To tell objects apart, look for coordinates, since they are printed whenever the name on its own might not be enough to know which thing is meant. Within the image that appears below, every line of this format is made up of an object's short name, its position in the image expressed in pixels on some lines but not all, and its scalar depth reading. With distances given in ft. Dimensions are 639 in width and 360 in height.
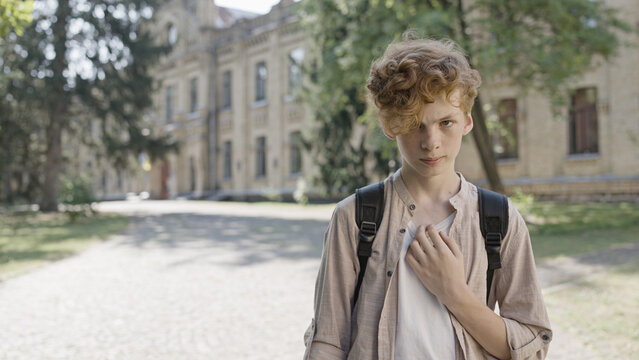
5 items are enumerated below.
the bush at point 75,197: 60.85
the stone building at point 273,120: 64.85
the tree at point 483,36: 39.60
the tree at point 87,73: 70.38
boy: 5.21
